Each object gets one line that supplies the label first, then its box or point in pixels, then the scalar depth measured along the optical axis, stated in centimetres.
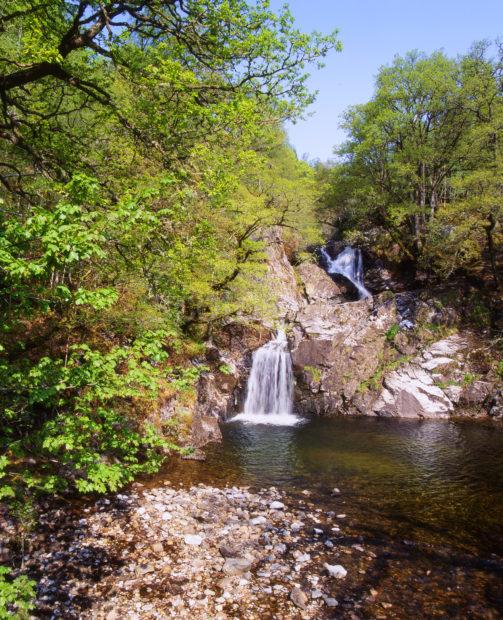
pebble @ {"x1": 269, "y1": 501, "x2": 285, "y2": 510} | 1003
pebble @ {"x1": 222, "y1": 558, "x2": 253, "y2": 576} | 721
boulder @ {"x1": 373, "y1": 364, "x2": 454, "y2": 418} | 2092
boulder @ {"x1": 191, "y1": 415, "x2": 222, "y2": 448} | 1480
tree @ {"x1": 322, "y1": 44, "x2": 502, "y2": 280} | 2461
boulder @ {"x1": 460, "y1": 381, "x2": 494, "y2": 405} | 2086
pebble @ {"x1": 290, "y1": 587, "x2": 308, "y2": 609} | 649
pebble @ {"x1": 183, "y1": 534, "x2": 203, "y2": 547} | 805
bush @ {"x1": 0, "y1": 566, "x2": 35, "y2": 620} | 361
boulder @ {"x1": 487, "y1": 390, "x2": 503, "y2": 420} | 2011
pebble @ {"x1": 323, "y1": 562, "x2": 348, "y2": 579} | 731
